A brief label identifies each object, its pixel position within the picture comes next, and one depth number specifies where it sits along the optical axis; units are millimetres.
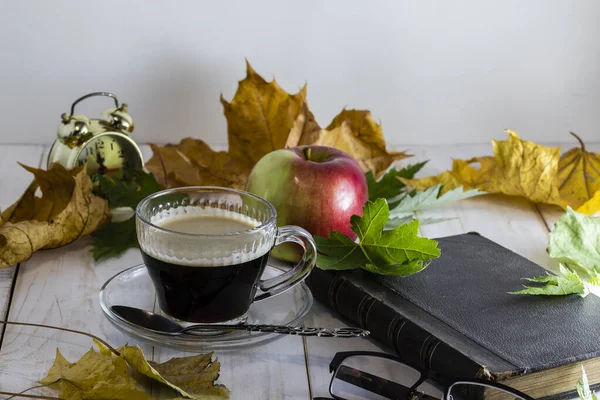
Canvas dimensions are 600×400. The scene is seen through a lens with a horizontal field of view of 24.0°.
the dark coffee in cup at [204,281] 732
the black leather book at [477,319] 697
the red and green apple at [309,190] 839
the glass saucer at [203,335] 730
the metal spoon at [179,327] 728
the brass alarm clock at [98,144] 889
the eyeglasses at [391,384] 689
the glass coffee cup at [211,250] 731
